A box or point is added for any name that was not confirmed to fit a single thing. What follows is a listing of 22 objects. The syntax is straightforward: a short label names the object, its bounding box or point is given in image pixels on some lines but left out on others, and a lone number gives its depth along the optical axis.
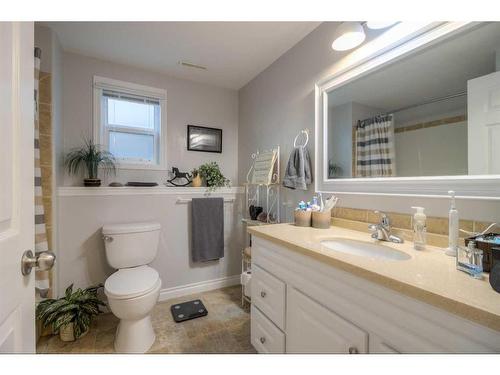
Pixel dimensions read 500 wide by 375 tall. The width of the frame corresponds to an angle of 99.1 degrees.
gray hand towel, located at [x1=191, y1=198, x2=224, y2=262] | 2.15
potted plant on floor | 1.46
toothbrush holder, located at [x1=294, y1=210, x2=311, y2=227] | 1.40
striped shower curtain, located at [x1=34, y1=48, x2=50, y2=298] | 1.41
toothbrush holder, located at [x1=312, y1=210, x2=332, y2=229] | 1.34
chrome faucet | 1.05
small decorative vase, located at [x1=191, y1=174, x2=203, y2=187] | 2.19
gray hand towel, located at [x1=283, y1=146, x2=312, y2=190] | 1.57
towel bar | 2.12
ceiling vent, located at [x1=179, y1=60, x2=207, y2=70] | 1.96
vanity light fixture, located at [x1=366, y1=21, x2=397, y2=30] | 1.08
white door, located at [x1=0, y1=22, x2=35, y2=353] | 0.47
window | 1.95
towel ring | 1.62
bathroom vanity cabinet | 0.54
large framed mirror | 0.84
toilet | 1.37
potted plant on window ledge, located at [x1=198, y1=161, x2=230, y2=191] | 2.21
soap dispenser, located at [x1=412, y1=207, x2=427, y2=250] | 0.92
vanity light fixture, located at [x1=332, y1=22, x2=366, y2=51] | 1.13
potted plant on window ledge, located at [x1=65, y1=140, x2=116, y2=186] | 1.79
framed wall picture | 2.30
